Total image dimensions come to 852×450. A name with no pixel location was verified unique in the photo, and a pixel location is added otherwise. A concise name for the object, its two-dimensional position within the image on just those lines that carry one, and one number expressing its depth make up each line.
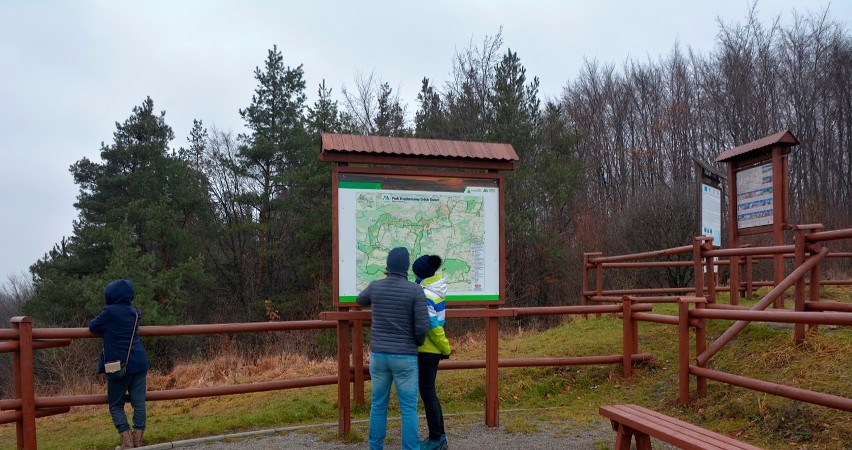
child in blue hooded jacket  5.95
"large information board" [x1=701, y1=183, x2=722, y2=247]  12.32
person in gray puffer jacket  5.41
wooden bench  4.12
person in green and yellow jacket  5.64
